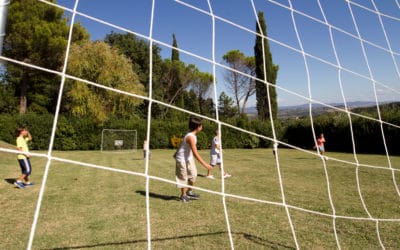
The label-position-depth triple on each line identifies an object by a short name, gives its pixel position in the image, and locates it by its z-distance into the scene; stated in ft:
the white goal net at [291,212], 12.87
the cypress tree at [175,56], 144.73
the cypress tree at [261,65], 87.28
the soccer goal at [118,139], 82.92
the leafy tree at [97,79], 85.05
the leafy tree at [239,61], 146.63
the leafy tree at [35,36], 60.03
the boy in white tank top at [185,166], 20.33
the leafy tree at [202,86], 154.92
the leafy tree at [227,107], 156.56
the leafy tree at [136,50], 131.85
